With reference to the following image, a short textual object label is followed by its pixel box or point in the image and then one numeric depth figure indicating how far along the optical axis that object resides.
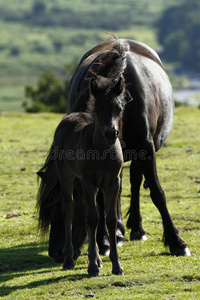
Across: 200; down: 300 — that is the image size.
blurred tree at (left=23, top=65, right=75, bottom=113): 138.37
